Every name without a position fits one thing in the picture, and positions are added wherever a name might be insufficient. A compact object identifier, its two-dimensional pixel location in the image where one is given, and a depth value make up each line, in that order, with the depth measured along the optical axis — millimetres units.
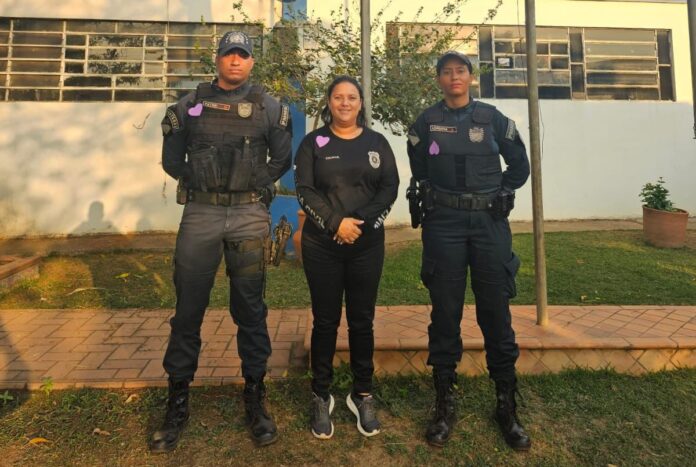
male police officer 2432
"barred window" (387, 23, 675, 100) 10031
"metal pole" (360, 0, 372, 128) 3164
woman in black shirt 2365
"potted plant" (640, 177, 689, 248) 7234
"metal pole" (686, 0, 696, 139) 3000
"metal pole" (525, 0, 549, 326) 3328
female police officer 2455
